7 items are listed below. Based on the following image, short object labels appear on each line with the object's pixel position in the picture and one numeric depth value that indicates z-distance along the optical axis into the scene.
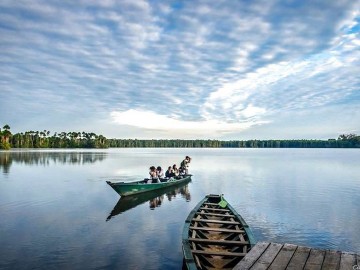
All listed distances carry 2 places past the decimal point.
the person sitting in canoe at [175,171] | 33.48
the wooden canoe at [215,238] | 9.97
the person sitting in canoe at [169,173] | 32.91
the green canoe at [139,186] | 24.52
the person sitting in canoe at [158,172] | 31.23
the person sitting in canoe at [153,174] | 29.06
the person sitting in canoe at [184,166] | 38.08
